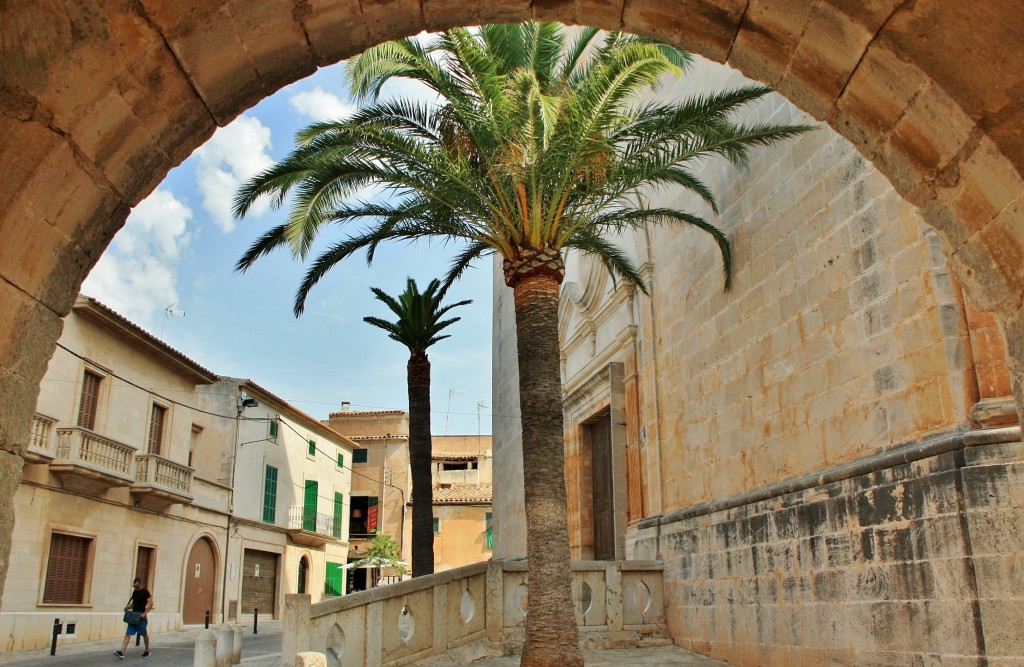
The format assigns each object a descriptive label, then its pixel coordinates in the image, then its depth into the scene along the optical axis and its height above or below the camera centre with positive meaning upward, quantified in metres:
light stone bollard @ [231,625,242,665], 11.54 -1.23
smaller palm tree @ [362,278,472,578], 13.62 +2.96
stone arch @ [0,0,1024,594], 2.84 +1.59
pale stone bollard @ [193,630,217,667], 9.47 -1.03
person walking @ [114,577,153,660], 14.02 -0.91
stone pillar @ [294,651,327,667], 6.76 -0.81
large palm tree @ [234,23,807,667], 8.91 +4.21
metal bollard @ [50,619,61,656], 14.59 -1.33
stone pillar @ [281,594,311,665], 8.32 -0.67
